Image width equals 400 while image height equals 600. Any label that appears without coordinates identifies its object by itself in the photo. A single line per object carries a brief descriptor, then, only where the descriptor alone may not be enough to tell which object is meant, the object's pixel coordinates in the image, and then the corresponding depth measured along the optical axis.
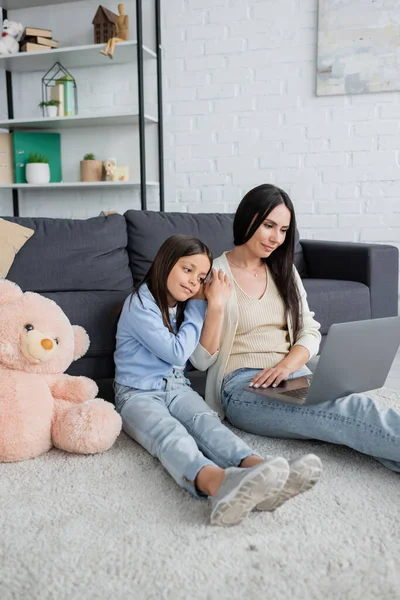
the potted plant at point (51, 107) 3.57
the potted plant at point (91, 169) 3.65
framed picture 3.30
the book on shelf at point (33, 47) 3.52
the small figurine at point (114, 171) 3.59
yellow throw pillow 2.21
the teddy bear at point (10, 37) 3.53
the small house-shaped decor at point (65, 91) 3.59
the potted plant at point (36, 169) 3.61
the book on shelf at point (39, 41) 3.54
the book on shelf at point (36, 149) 3.70
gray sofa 2.03
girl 1.41
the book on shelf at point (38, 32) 3.53
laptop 1.35
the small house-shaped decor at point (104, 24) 3.47
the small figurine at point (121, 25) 3.44
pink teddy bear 1.51
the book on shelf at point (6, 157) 3.71
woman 1.51
